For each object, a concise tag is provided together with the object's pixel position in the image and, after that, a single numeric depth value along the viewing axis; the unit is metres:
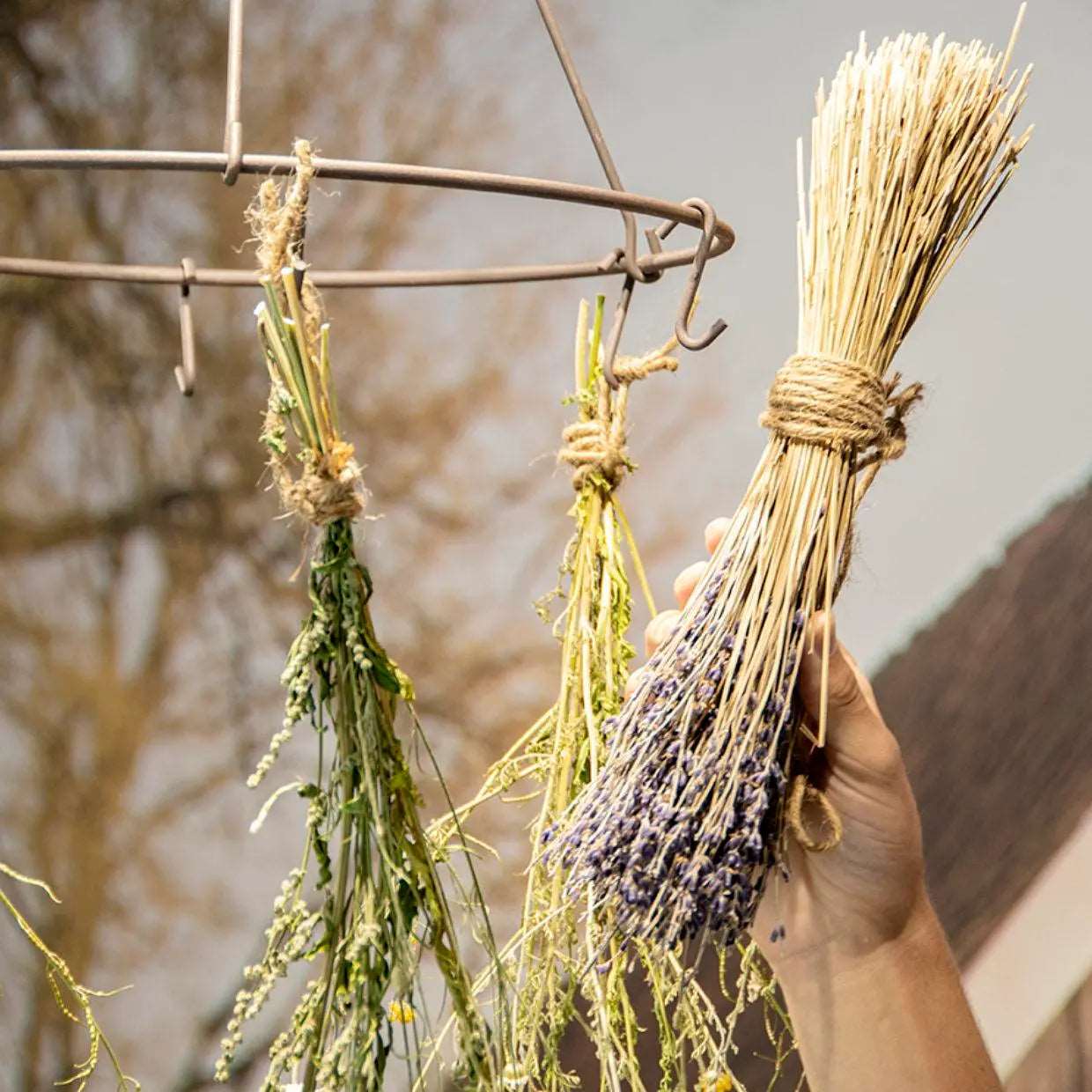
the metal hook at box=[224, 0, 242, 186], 1.29
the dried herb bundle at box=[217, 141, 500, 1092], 1.32
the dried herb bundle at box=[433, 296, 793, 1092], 1.47
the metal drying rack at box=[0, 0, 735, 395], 1.30
